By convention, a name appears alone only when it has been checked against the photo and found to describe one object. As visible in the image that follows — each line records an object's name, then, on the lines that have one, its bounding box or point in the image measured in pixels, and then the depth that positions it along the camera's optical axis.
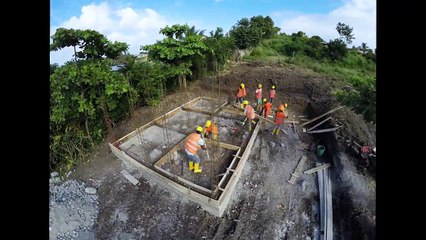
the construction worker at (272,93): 8.45
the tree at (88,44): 5.44
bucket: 6.30
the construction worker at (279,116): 7.04
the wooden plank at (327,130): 7.22
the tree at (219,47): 10.14
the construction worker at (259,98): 8.38
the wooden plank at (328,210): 4.37
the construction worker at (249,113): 7.21
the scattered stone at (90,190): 5.38
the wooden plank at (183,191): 4.76
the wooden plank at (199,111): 8.02
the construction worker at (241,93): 8.52
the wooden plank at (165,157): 5.79
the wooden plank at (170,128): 7.00
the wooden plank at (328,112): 7.59
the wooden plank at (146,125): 6.53
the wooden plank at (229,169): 5.15
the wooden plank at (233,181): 4.83
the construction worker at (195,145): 5.29
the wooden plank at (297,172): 5.65
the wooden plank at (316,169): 5.89
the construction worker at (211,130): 6.04
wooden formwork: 4.84
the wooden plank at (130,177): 5.54
